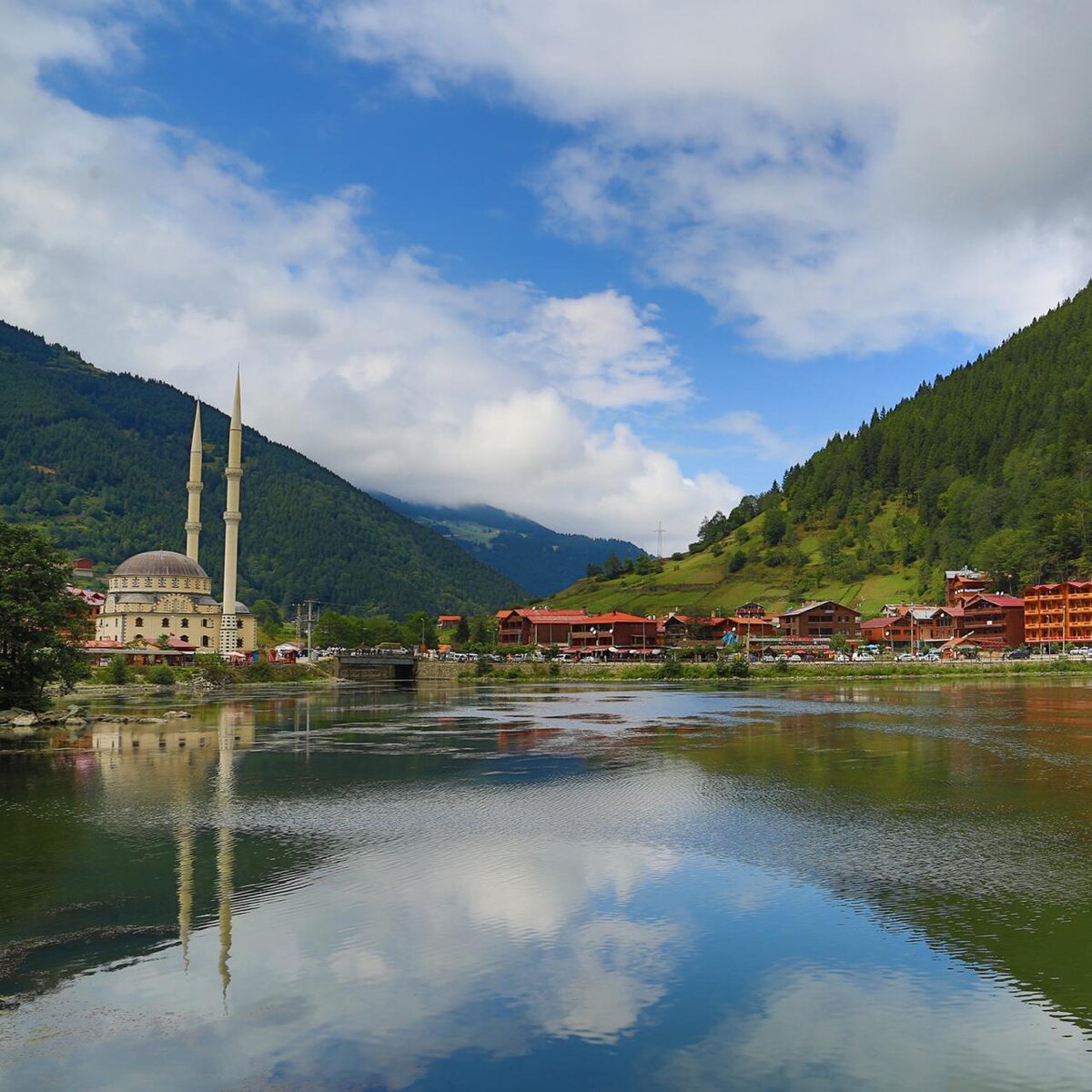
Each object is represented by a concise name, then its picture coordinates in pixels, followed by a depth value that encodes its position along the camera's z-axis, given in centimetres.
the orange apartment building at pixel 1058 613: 14825
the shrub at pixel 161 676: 11631
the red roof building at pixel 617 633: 17838
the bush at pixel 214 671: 12000
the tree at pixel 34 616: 5956
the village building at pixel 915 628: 16350
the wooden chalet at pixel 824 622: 17725
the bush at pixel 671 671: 13675
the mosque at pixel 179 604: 15425
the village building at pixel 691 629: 17938
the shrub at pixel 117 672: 11125
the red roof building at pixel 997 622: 15825
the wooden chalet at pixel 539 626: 18275
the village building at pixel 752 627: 17912
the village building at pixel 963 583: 17300
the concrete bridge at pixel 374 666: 15625
